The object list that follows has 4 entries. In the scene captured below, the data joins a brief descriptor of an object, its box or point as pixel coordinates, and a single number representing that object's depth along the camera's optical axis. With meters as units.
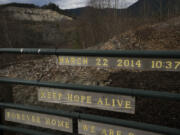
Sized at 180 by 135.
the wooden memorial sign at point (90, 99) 1.38
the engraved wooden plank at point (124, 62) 1.23
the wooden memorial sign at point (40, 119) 1.62
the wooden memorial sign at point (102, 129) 1.40
